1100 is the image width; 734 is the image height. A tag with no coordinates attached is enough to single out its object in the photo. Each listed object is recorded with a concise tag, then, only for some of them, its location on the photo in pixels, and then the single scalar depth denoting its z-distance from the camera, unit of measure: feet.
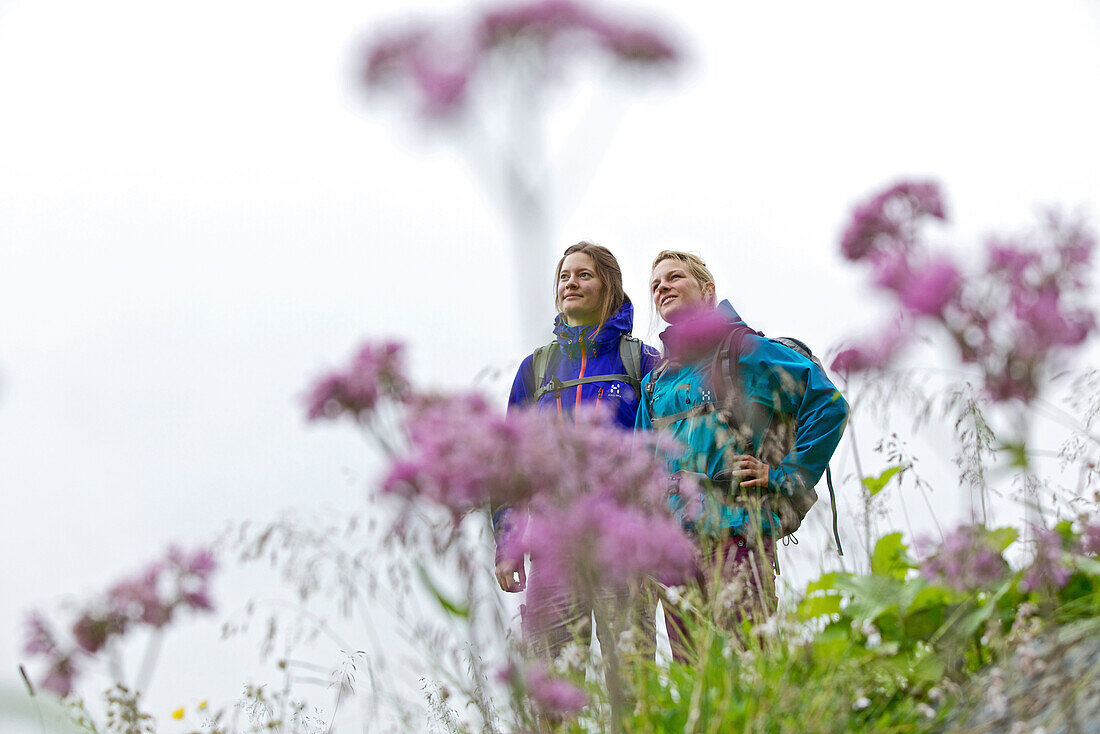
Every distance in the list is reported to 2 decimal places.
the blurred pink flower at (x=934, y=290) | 7.01
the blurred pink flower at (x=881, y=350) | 7.71
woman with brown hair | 14.61
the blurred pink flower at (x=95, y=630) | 8.50
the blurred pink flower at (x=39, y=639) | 8.75
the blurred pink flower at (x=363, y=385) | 7.45
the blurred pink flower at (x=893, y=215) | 8.41
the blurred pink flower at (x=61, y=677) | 8.67
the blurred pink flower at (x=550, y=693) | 8.27
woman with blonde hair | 12.13
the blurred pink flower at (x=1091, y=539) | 10.02
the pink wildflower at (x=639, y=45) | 8.52
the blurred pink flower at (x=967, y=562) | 8.66
